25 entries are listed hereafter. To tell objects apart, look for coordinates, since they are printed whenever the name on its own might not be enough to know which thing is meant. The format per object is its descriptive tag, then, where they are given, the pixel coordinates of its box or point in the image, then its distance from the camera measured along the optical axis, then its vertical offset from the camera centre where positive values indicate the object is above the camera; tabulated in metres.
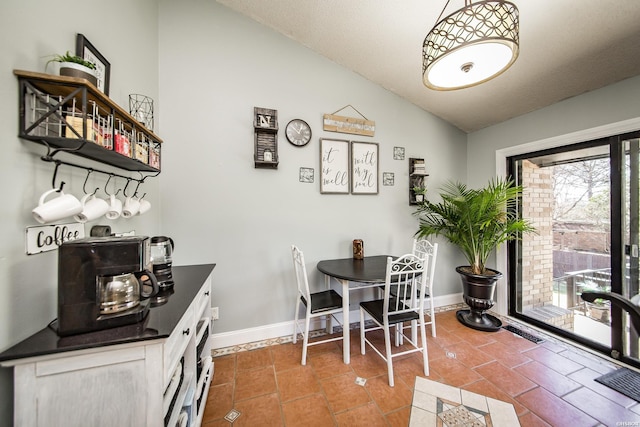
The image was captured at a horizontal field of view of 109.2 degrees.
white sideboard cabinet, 0.77 -0.59
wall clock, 2.34 +0.86
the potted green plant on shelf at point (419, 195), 2.84 +0.25
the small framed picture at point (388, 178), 2.76 +0.45
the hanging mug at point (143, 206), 1.53 +0.05
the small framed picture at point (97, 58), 1.18 +0.87
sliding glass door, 1.97 -0.27
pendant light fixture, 1.01 +0.82
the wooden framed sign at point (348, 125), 2.49 +1.02
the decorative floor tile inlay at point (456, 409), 1.41 -1.28
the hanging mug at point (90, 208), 1.05 +0.03
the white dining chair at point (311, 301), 1.93 -0.79
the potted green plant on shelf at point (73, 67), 0.97 +0.64
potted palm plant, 2.41 -0.17
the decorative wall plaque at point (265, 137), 2.18 +0.76
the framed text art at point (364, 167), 2.60 +0.55
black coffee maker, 0.86 -0.28
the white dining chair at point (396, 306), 1.70 -0.76
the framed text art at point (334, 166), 2.48 +0.54
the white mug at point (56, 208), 0.85 +0.02
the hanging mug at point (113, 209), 1.24 +0.03
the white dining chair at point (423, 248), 2.32 -0.39
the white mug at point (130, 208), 1.41 +0.04
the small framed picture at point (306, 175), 2.40 +0.42
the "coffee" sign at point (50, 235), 0.90 -0.10
